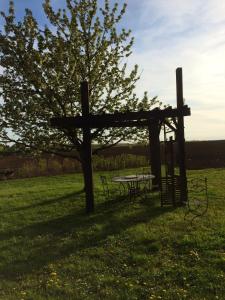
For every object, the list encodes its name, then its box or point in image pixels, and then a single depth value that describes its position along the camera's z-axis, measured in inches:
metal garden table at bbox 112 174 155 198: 347.9
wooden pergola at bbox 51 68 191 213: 305.0
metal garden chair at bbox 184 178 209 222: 281.8
